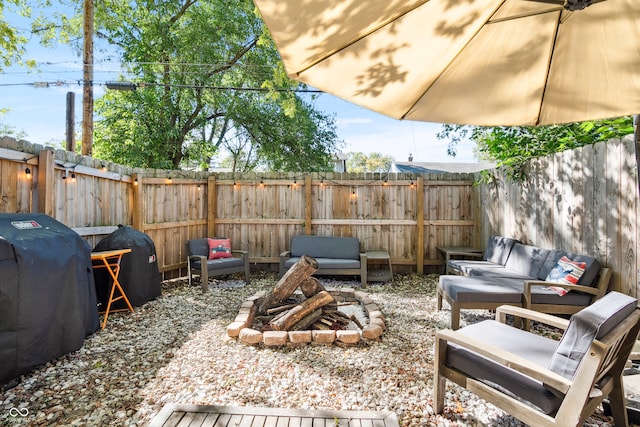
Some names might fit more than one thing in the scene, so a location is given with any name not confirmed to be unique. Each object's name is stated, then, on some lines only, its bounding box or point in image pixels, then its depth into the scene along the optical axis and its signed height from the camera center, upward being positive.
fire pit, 3.05 -1.18
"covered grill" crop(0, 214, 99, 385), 2.34 -0.68
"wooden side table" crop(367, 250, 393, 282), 5.55 -1.07
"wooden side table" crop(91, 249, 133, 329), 3.54 -0.66
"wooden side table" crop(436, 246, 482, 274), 5.50 -0.68
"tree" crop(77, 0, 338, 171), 7.92 +3.66
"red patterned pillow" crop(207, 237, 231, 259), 5.52 -0.64
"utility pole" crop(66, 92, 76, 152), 6.81 +2.30
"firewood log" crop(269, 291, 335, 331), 3.20 -1.06
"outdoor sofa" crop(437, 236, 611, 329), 3.15 -0.81
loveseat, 5.31 -0.76
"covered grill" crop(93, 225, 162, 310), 3.95 -0.77
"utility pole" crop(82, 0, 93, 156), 5.53 +2.41
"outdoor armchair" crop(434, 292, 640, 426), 1.44 -0.86
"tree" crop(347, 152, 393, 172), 42.53 +7.19
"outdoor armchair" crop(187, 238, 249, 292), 5.00 -0.85
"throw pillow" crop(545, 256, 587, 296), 3.19 -0.63
